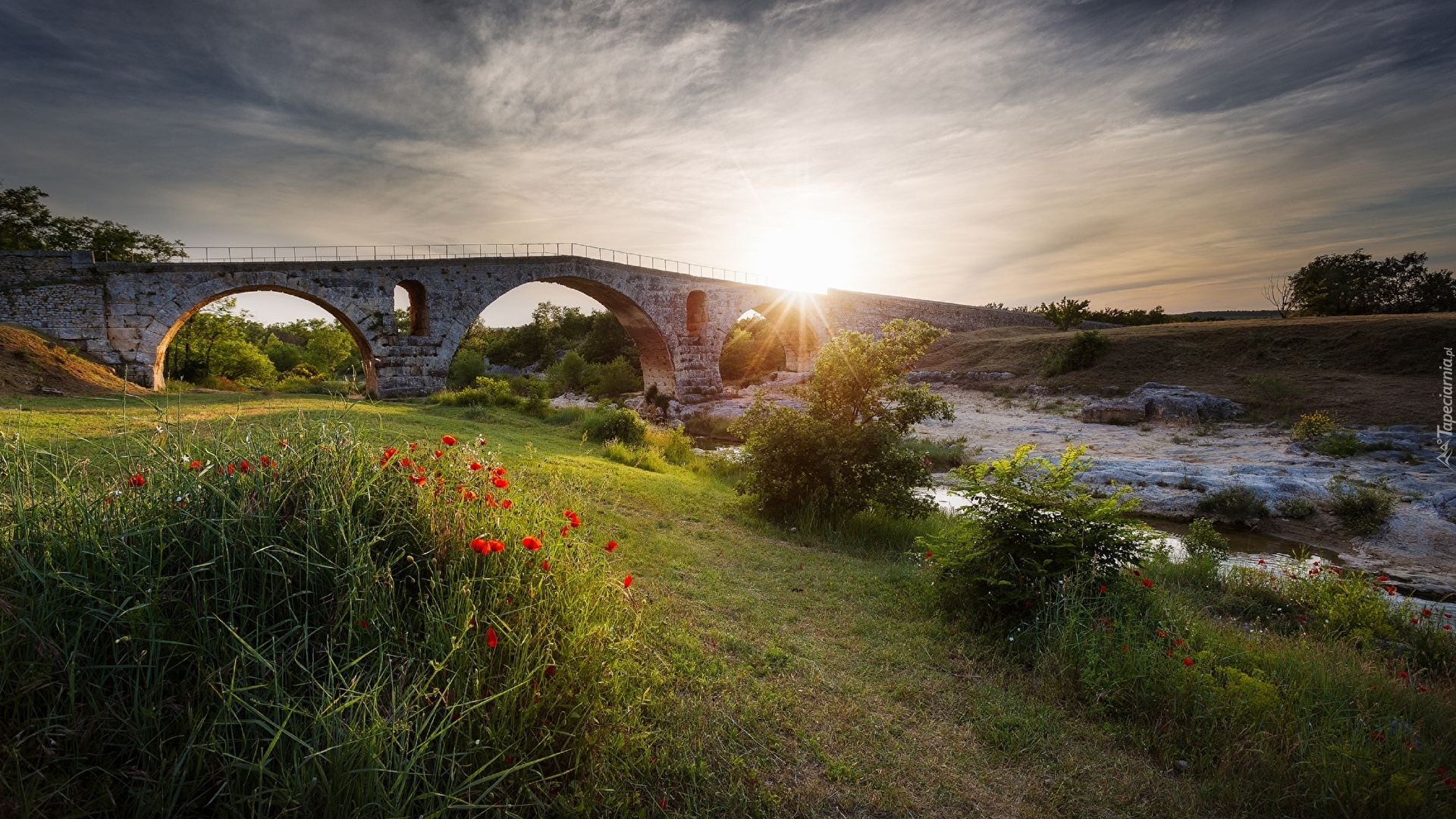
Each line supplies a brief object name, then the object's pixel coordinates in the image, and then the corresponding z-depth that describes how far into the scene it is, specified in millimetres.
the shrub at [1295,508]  10969
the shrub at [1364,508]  10258
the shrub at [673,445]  14633
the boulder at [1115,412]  20156
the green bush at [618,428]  14812
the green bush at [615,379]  39625
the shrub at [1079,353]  27938
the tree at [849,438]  8977
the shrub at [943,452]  16922
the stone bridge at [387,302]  18641
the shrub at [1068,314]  48125
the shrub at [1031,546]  4926
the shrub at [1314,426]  15500
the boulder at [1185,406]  19328
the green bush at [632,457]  12328
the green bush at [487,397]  19281
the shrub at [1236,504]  11227
